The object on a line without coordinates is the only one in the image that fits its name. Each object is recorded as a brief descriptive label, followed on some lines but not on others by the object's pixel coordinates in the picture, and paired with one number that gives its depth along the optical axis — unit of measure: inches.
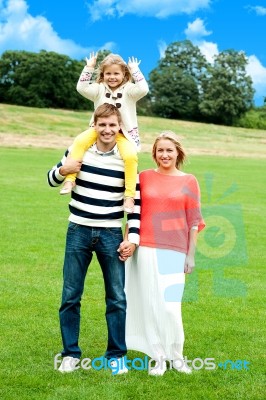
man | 199.0
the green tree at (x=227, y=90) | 3309.5
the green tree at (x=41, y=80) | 3078.2
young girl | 199.0
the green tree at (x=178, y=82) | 3385.8
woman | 205.8
